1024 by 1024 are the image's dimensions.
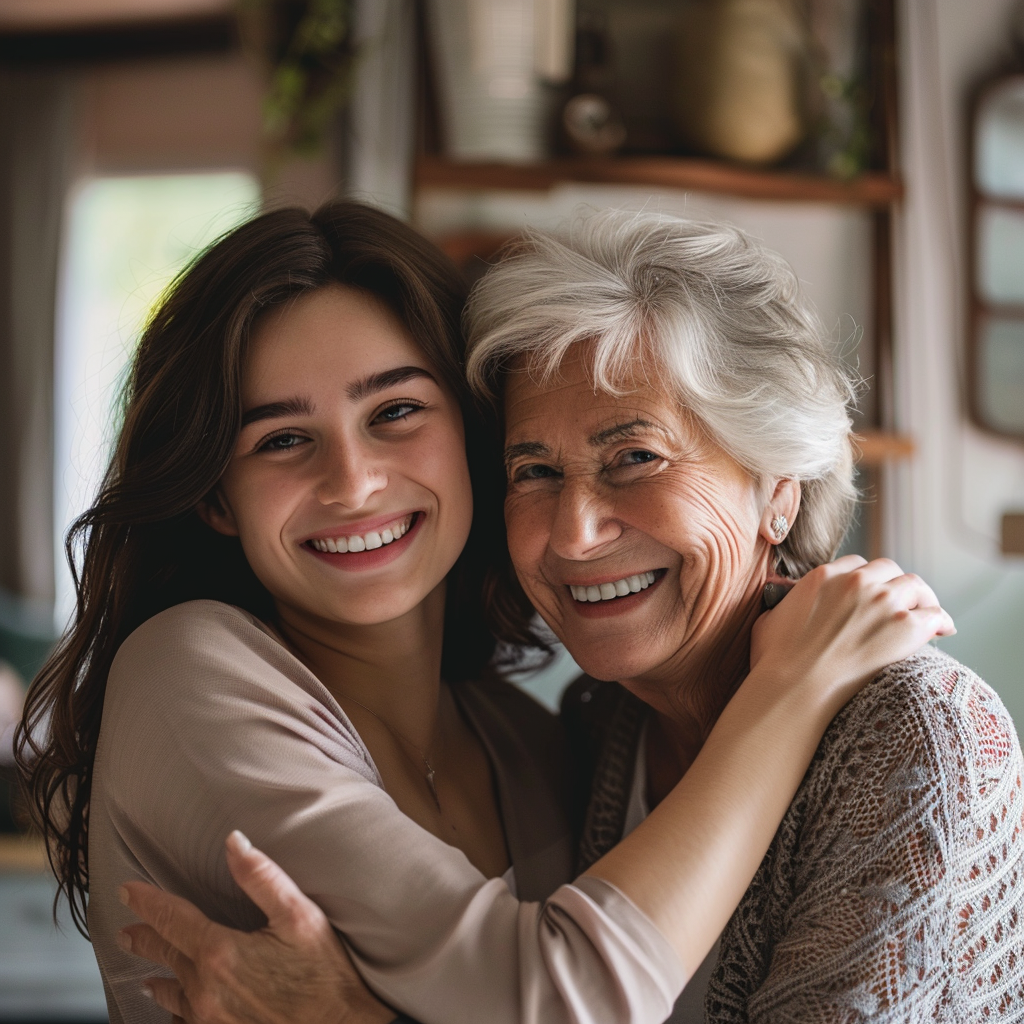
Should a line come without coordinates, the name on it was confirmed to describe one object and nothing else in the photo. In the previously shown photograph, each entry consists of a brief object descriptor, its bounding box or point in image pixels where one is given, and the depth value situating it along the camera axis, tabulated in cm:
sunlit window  377
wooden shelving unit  300
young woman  103
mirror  321
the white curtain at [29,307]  372
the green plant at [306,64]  329
